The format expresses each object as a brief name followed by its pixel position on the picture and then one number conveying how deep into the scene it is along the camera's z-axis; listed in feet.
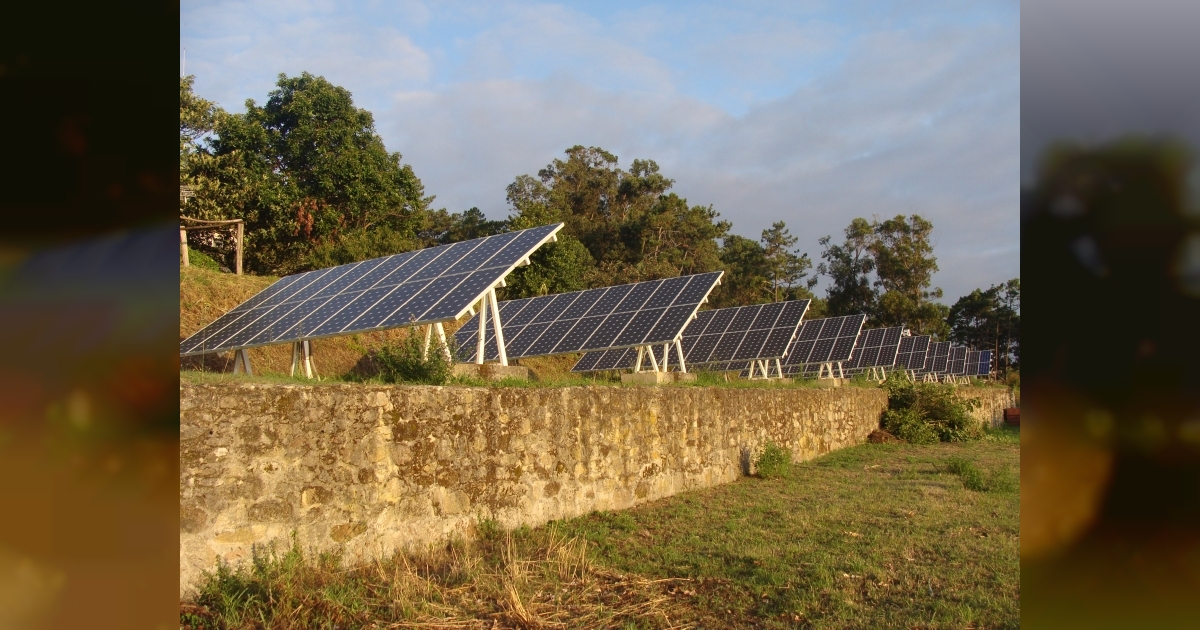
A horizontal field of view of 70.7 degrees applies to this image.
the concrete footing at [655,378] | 42.18
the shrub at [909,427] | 60.49
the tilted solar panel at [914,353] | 148.15
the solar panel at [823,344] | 104.47
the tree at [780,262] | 179.01
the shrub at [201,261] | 79.61
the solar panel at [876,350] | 126.62
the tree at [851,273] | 194.39
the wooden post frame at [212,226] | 74.81
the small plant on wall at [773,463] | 40.75
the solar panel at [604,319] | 58.18
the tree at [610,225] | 107.34
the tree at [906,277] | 188.34
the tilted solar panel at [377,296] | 37.27
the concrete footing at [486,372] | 31.86
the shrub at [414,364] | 29.84
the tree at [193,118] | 79.15
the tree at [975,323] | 189.26
